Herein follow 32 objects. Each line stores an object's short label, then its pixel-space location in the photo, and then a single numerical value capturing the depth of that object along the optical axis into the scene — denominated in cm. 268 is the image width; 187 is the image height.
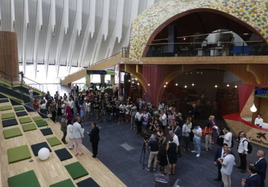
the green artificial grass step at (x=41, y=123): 927
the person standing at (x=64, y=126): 816
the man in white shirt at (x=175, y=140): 620
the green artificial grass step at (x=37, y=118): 995
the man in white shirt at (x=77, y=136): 711
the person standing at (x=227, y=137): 665
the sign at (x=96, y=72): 1744
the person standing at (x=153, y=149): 619
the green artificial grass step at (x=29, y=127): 802
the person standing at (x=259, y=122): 898
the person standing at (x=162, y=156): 570
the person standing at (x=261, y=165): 461
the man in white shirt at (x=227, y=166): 498
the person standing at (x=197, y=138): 715
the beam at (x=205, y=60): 1062
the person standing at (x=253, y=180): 400
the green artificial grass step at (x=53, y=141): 759
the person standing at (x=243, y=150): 611
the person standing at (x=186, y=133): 759
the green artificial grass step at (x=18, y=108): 1029
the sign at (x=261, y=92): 925
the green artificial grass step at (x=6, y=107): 925
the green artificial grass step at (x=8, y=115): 829
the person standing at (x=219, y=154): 535
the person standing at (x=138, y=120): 956
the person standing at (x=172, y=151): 581
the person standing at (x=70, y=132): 723
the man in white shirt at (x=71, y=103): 1173
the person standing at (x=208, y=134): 789
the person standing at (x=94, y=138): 698
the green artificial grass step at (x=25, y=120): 871
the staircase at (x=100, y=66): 1861
